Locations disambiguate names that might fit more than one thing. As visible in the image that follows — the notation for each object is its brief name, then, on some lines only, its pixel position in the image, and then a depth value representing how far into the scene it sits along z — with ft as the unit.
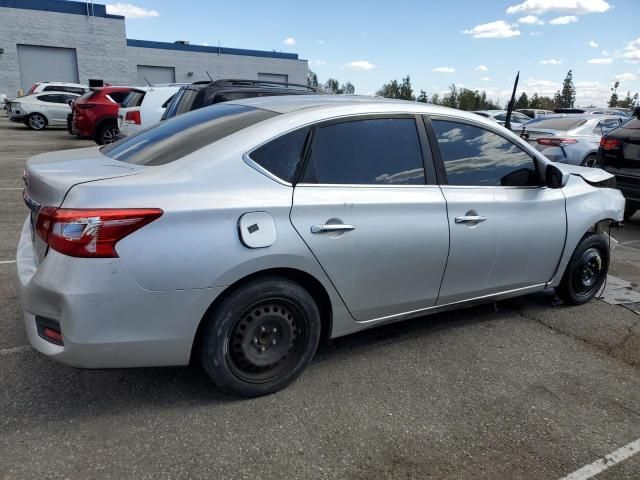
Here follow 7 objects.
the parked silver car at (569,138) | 34.22
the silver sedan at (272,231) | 8.14
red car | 48.83
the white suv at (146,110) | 33.04
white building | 110.63
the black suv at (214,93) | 23.66
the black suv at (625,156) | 23.36
